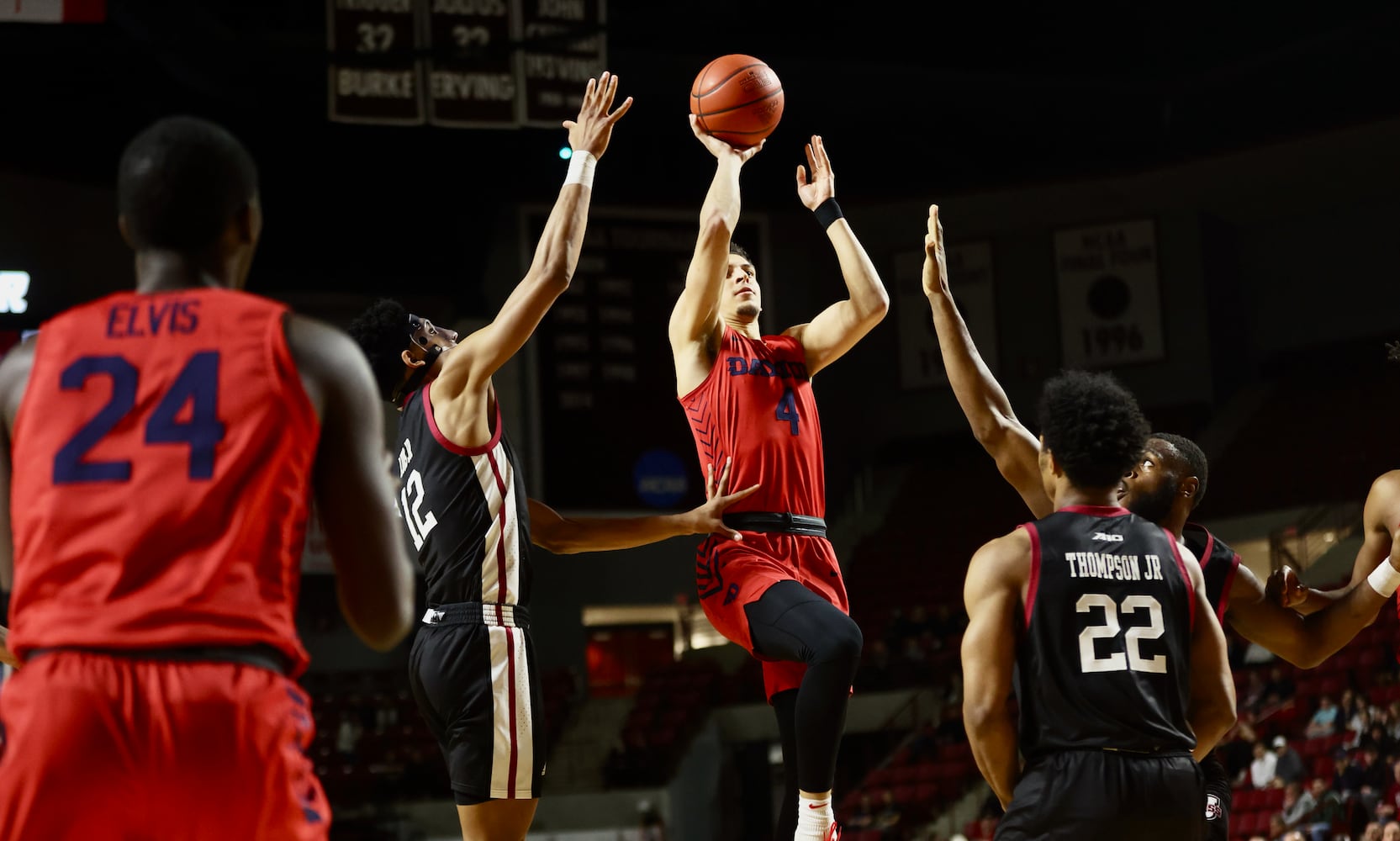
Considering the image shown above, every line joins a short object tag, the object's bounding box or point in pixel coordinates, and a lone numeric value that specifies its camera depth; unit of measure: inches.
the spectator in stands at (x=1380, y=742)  479.5
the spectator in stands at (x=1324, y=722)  530.9
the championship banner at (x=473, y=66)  567.8
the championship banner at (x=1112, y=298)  858.1
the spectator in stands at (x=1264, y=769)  515.8
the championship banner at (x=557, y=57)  574.6
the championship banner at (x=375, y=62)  565.6
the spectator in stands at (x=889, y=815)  614.9
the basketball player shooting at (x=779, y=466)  188.2
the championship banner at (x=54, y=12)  458.9
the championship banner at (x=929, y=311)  878.4
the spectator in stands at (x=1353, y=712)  509.0
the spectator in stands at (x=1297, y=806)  470.6
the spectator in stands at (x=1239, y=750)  552.1
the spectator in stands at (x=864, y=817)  625.3
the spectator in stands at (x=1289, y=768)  502.9
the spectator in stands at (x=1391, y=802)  428.5
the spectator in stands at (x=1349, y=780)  458.6
